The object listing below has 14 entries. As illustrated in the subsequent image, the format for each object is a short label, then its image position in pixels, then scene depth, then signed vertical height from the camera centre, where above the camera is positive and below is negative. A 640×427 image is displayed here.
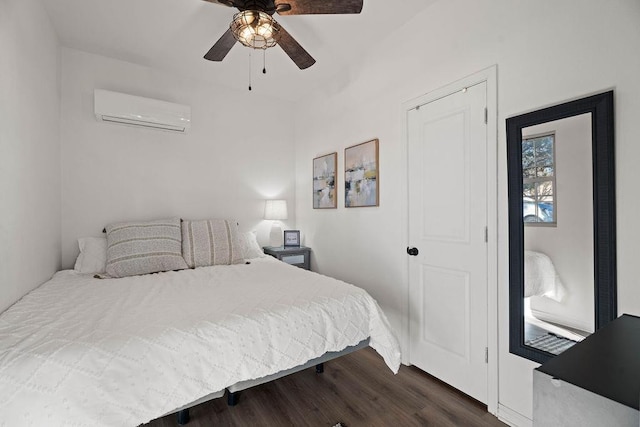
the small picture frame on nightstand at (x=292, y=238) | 3.64 -0.30
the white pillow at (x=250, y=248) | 3.16 -0.37
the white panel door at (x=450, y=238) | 1.86 -0.18
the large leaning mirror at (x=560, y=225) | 1.32 -0.07
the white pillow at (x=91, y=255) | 2.49 -0.35
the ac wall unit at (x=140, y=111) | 2.71 +1.01
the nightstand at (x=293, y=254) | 3.37 -0.47
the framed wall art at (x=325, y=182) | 3.21 +0.36
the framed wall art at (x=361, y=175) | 2.66 +0.37
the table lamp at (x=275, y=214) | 3.62 +0.00
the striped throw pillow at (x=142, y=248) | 2.42 -0.29
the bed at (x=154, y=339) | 1.06 -0.56
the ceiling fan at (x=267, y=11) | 1.63 +1.15
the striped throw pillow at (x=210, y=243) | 2.77 -0.28
